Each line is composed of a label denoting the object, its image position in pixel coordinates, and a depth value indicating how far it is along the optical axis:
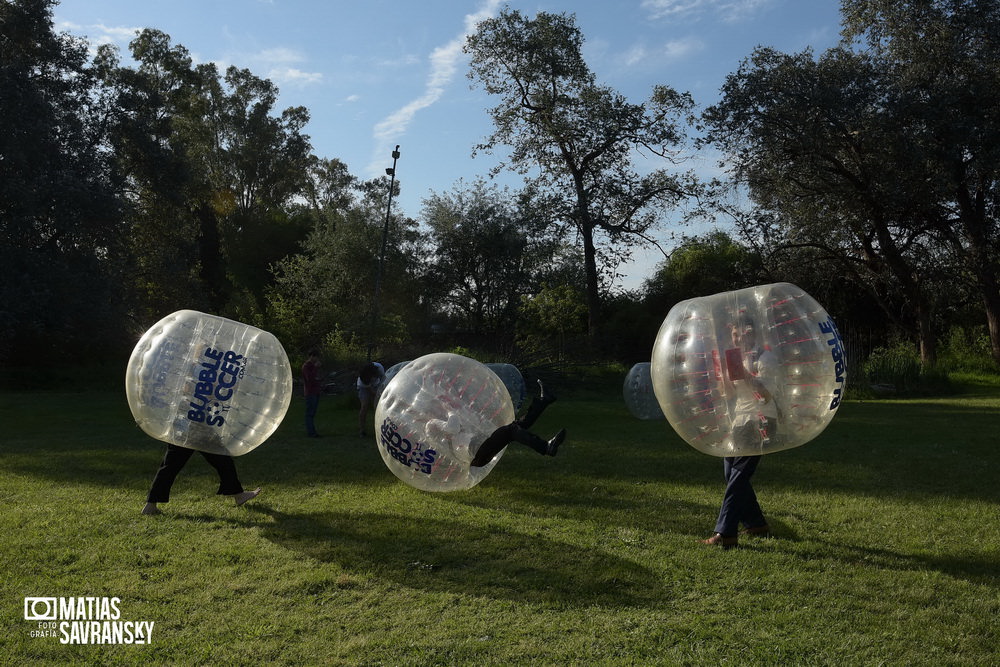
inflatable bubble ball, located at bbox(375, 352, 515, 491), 7.09
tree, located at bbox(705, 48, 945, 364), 24.73
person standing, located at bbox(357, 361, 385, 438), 13.14
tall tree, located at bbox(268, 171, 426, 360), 33.06
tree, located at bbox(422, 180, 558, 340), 34.62
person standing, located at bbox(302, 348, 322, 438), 13.69
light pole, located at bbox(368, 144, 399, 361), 25.36
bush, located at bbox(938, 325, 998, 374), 27.00
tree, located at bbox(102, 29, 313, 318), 29.91
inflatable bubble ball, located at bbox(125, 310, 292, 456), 6.76
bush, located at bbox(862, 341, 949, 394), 22.80
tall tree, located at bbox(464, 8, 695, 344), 31.38
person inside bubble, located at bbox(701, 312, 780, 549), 5.62
